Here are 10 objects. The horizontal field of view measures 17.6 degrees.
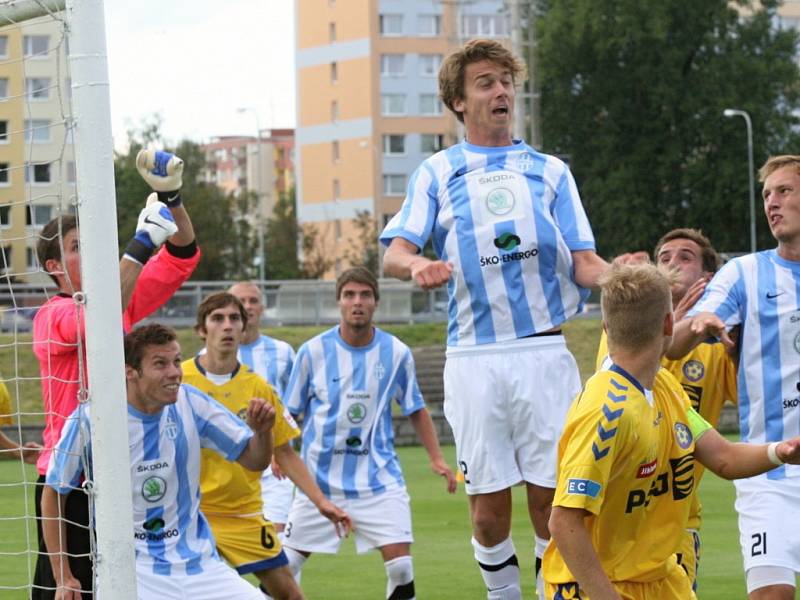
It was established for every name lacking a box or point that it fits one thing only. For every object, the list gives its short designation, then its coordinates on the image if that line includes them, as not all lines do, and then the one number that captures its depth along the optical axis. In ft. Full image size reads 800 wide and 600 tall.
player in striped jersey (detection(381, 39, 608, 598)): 34.35
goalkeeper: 34.11
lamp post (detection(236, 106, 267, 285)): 332.48
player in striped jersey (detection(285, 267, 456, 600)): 51.85
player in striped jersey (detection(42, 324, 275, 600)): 36.44
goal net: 28.44
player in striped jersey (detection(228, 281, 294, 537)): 60.17
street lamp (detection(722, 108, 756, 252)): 287.54
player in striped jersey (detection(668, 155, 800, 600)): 34.42
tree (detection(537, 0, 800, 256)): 312.38
